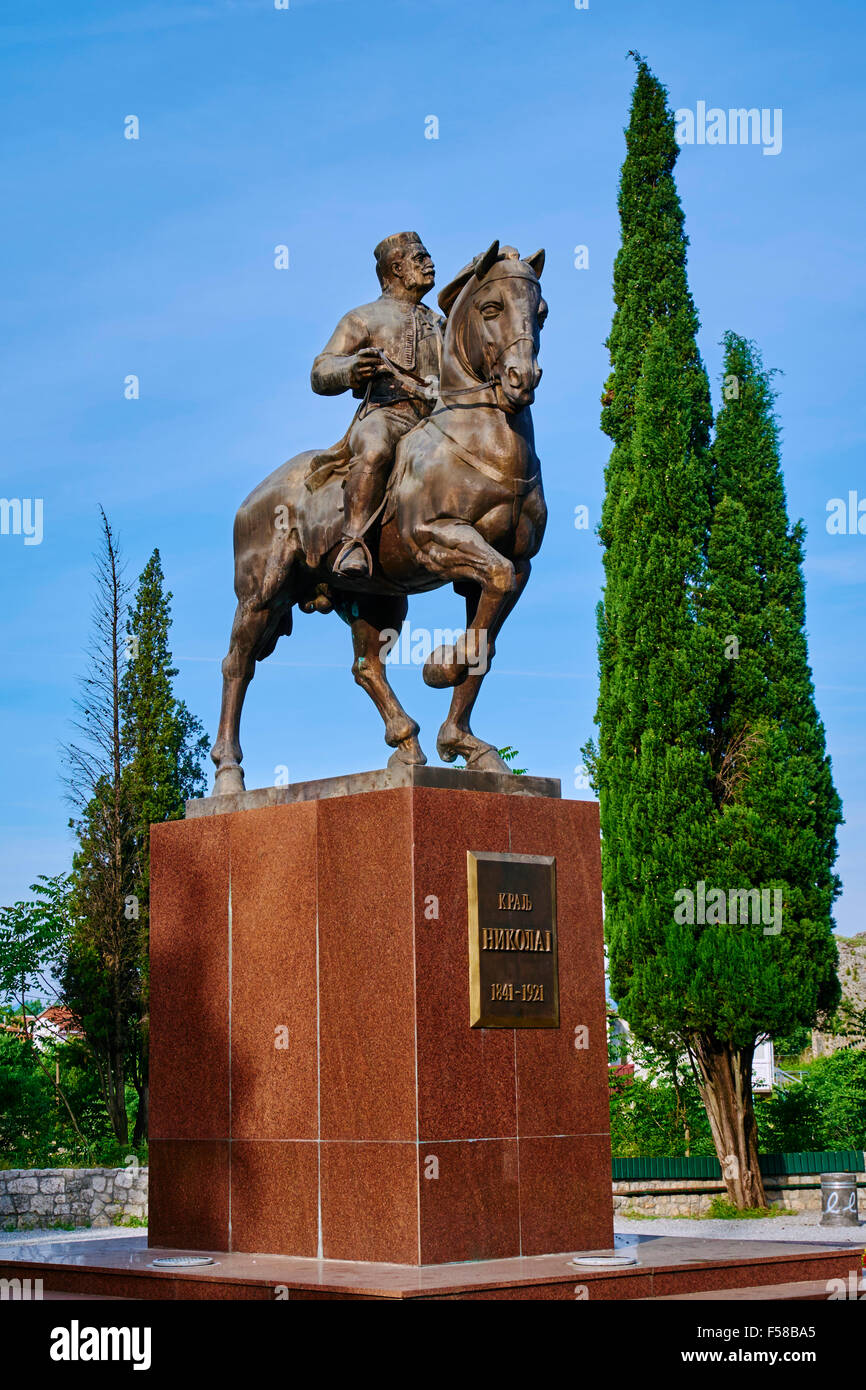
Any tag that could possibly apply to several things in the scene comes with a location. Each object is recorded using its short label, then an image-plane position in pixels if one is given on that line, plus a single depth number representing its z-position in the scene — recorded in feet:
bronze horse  26.32
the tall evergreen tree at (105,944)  77.30
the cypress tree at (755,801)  61.26
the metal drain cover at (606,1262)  22.47
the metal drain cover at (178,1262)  23.68
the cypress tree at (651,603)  63.21
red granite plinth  23.56
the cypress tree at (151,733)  80.79
